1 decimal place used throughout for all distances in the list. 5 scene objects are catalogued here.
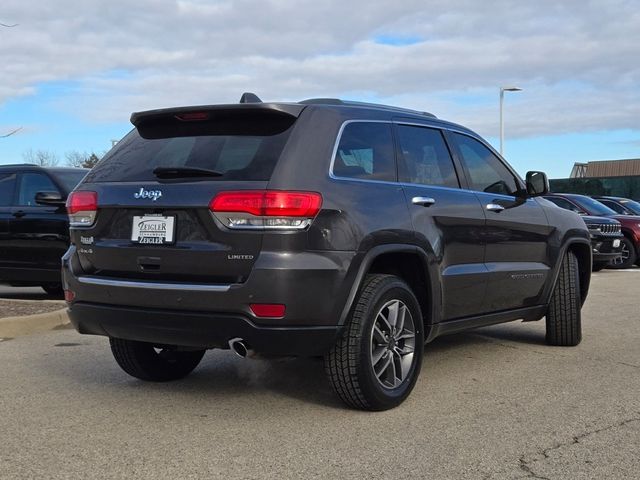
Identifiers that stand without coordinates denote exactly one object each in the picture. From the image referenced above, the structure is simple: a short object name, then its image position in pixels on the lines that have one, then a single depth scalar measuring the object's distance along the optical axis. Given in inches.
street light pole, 1177.4
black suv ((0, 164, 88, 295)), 349.7
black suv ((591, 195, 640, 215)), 698.8
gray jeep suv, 156.2
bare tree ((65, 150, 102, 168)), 1690.9
